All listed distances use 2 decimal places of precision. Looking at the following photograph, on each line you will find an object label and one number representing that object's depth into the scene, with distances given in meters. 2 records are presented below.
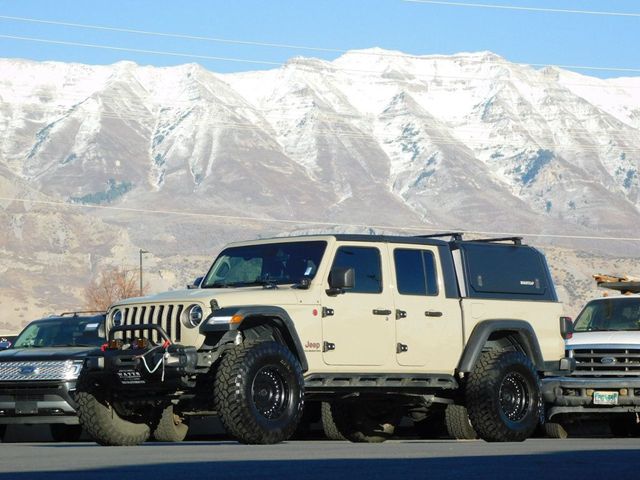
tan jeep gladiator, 15.22
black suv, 19.16
